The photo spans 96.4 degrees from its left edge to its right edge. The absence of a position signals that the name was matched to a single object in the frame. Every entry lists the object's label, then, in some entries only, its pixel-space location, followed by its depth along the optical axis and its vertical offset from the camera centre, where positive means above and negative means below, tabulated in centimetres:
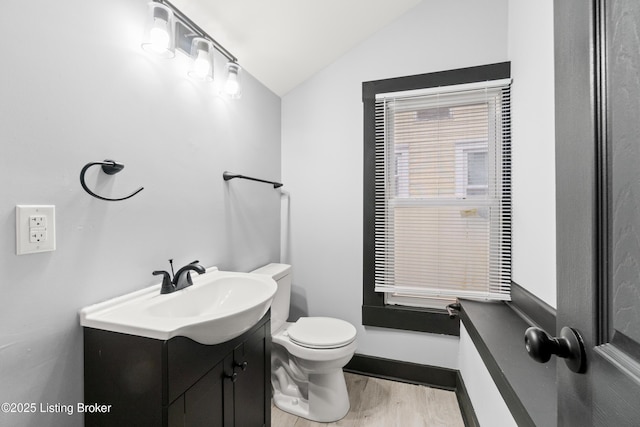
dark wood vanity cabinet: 83 -53
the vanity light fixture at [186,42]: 112 +77
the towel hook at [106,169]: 95 +16
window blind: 179 +15
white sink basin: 86 -33
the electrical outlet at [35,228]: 80 -4
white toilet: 161 -86
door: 36 +1
